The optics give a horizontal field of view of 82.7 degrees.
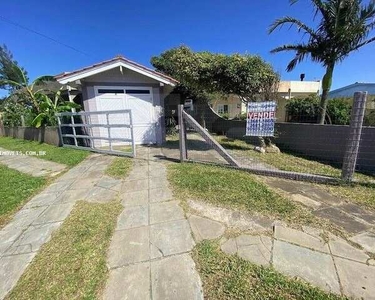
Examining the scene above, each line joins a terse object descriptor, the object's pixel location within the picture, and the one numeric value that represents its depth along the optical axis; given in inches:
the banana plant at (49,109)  386.9
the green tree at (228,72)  270.7
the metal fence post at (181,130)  213.8
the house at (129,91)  315.3
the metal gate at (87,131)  319.6
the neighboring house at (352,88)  629.9
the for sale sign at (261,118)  247.9
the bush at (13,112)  569.8
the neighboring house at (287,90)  1009.5
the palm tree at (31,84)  418.6
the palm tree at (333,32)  271.3
